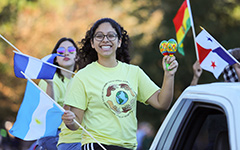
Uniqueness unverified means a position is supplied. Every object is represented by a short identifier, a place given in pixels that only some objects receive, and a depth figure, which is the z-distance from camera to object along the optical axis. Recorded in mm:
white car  5600
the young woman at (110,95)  6437
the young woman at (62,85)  7923
